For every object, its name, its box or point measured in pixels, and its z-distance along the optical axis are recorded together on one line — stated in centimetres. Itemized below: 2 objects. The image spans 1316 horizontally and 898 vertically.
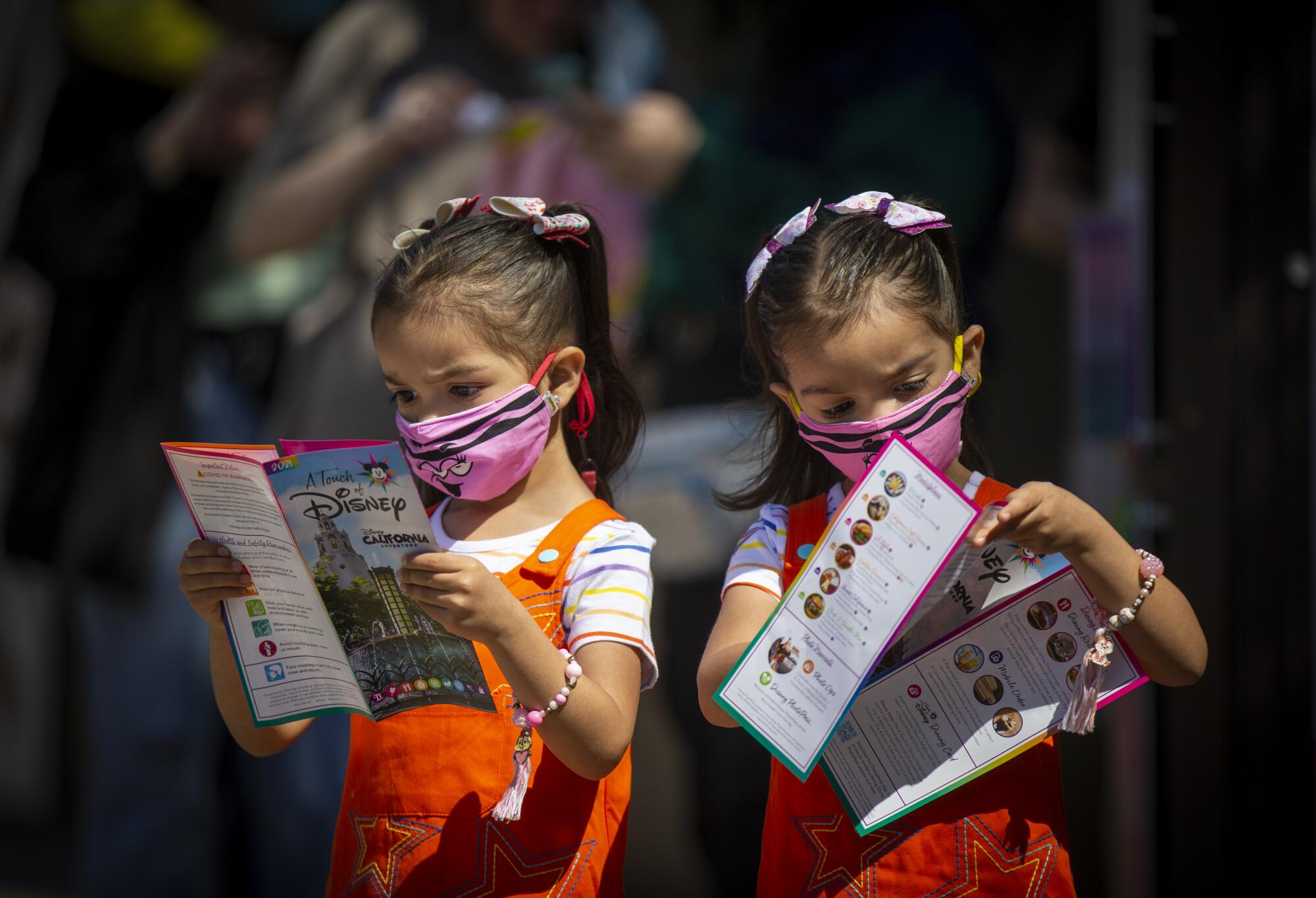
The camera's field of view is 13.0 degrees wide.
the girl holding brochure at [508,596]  384
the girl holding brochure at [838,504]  380
